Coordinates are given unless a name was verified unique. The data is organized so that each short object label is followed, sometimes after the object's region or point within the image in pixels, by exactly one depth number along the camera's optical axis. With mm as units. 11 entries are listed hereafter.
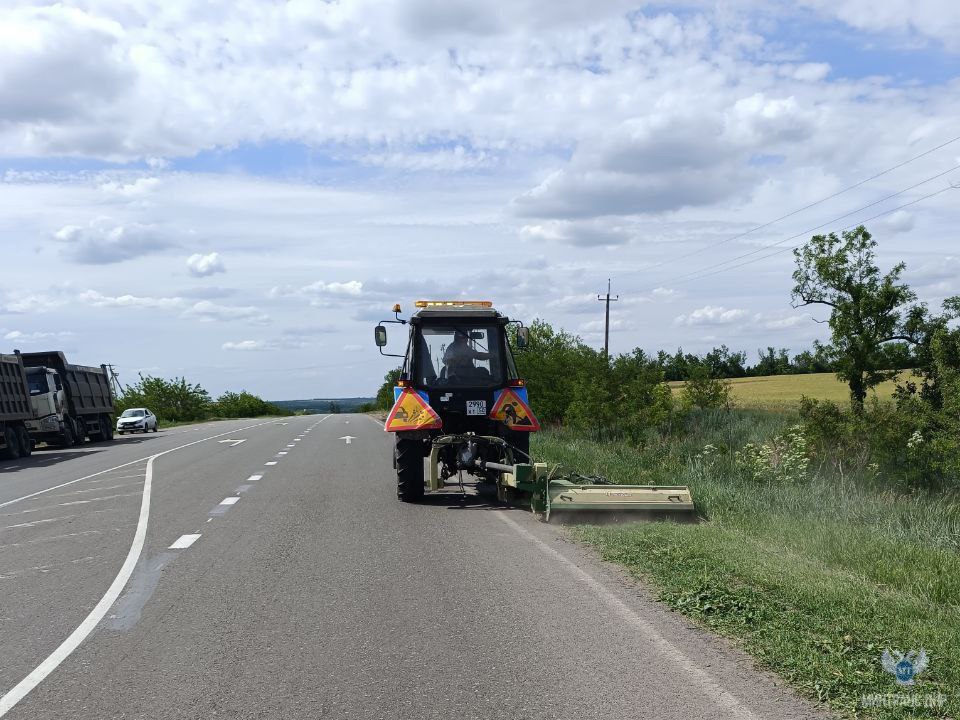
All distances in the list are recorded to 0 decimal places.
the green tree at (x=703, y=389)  41781
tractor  13648
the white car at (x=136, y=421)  52188
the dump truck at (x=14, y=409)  28959
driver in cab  14273
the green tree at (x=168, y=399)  90500
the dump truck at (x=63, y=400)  34219
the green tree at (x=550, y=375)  31719
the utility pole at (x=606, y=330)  61062
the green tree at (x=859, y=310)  48938
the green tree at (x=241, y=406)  132012
